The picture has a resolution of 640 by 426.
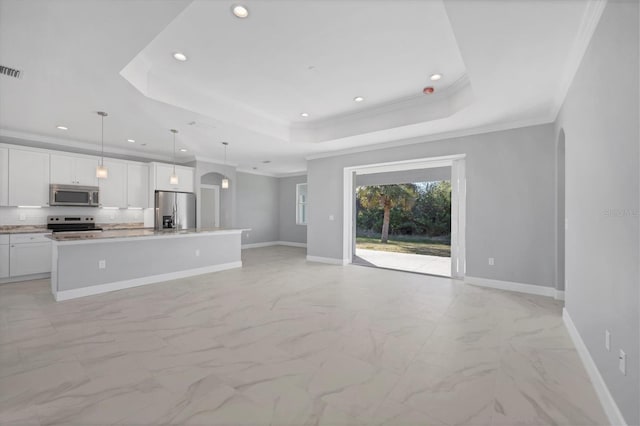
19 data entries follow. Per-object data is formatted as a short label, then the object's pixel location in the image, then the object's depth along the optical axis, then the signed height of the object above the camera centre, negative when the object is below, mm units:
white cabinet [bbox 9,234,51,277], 4887 -727
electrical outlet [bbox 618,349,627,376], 1637 -863
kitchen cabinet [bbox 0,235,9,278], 4773 -718
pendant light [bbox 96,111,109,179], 4380 +708
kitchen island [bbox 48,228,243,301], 4020 -745
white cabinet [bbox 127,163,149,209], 6630 +670
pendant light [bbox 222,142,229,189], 6093 +735
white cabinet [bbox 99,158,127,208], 6227 +620
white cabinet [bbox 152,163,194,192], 6866 +910
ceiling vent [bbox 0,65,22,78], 2983 +1512
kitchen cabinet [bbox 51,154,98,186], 5598 +886
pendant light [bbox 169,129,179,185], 5231 +693
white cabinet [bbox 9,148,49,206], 5129 +655
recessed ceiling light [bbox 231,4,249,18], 2369 +1720
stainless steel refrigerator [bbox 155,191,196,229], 6934 +94
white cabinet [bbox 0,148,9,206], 5004 +651
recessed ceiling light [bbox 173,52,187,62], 3117 +1742
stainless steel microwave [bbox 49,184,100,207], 5531 +363
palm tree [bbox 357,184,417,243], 11852 +744
